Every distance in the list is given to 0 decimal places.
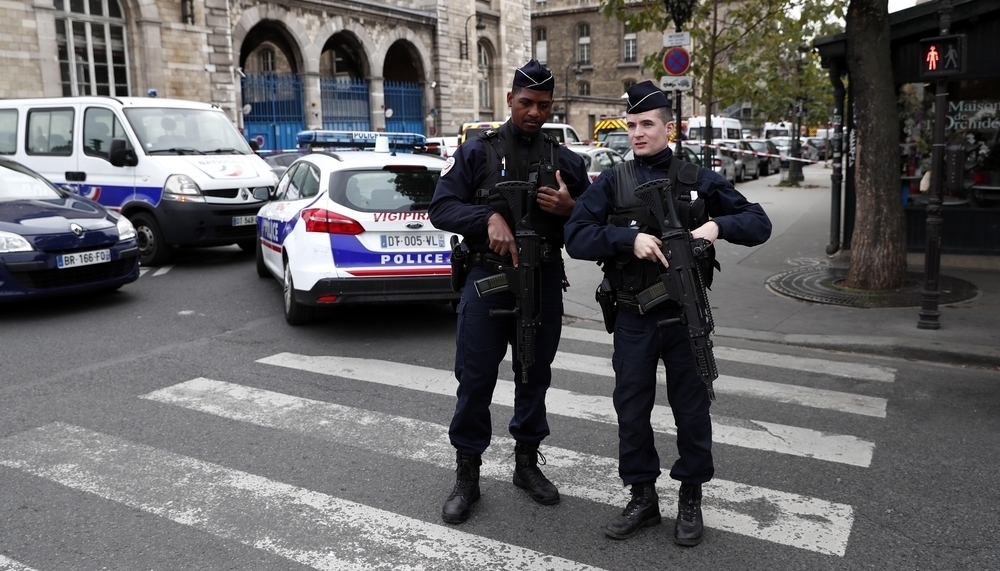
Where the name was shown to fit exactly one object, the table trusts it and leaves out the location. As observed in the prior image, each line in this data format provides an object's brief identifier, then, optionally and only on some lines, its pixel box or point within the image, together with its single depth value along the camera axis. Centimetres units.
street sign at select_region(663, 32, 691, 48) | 1427
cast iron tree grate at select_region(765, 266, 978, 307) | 871
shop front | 994
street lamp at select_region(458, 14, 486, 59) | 3675
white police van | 1123
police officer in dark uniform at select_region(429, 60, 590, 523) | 385
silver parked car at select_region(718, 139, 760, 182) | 2785
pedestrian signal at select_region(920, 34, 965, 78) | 736
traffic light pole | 746
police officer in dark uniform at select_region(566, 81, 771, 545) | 361
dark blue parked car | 807
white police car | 732
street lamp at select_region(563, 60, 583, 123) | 5770
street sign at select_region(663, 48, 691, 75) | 1430
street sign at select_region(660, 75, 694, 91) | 1414
